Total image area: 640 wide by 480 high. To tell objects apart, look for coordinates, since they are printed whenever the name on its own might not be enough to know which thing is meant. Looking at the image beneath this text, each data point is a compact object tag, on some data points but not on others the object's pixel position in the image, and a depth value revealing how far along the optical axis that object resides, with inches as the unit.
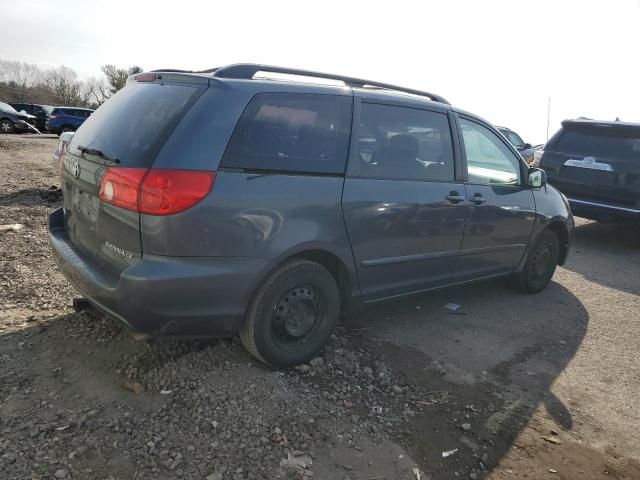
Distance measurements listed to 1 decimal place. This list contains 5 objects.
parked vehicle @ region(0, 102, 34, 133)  926.4
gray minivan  103.3
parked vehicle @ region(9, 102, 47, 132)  1106.4
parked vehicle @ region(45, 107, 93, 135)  985.5
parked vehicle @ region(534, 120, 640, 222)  277.7
